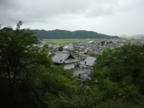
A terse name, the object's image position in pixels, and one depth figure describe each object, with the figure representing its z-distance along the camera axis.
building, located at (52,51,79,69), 25.04
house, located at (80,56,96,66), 34.33
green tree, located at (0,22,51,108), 7.83
